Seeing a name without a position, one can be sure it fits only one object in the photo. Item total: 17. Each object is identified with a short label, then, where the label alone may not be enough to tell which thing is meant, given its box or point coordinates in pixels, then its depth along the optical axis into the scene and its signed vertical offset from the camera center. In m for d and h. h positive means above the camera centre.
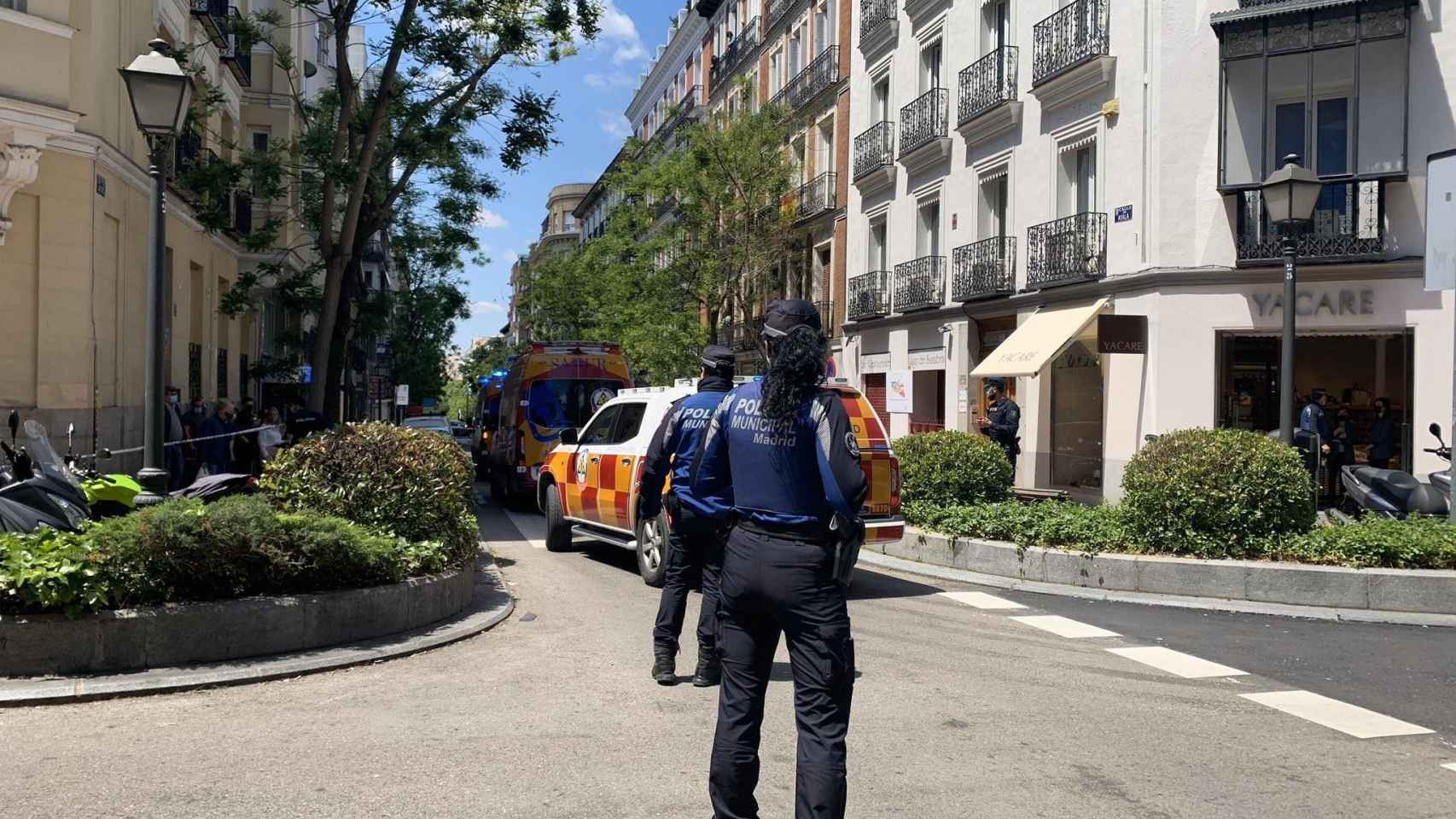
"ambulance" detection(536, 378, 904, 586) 9.77 -0.73
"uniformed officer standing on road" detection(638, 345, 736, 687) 6.47 -0.77
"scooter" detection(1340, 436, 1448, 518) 11.31 -0.82
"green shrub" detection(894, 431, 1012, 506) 12.43 -0.72
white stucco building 16.31 +3.10
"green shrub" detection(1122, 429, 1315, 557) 9.95 -0.77
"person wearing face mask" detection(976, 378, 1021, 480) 17.08 -0.25
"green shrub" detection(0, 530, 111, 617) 6.15 -1.01
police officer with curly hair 3.67 -0.54
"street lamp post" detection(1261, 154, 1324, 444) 11.77 +2.09
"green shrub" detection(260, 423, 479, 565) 8.31 -0.62
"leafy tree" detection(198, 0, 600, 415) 15.21 +4.04
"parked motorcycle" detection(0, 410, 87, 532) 7.33 -0.65
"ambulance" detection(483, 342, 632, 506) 18.77 +0.09
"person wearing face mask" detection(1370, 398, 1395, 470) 16.25 -0.37
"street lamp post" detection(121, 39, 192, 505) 8.76 +2.00
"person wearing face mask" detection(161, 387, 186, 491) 15.59 -0.59
